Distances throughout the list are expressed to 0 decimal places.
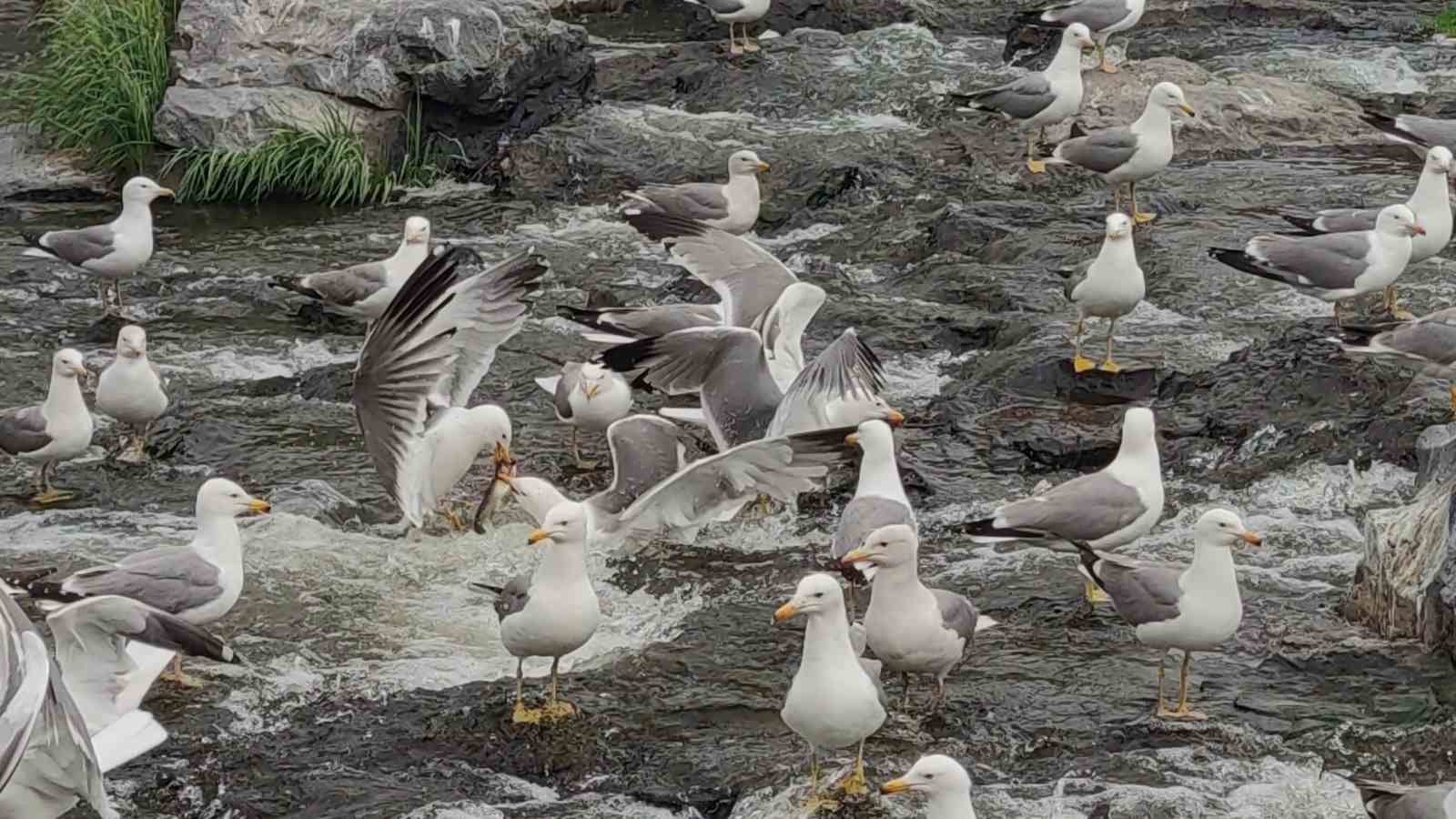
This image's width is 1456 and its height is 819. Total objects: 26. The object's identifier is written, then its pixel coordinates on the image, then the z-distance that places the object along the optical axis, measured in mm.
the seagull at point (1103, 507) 15703
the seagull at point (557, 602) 13953
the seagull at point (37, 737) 7488
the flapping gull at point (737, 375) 18422
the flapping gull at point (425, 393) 18078
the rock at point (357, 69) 28953
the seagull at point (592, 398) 19469
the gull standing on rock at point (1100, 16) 30719
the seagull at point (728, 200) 25031
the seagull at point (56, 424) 18844
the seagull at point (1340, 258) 20609
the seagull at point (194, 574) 14648
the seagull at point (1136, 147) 25141
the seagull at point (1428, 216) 21828
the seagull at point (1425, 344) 18594
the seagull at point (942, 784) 11508
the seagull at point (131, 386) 19641
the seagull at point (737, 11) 32844
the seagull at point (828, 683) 12586
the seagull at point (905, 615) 13664
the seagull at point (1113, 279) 20359
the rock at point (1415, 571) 14555
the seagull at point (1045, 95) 27656
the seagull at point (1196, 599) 13852
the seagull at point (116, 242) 23937
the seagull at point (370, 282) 22875
